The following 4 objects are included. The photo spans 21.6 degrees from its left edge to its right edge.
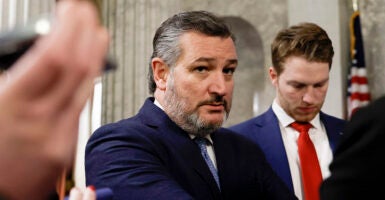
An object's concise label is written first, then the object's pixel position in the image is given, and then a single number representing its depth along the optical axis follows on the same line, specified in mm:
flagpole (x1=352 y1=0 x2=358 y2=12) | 4177
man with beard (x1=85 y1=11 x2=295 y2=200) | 1961
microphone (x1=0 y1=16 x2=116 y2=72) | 508
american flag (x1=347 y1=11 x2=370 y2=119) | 4008
